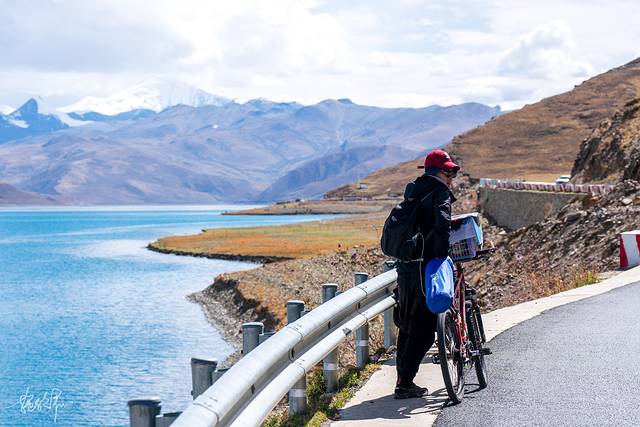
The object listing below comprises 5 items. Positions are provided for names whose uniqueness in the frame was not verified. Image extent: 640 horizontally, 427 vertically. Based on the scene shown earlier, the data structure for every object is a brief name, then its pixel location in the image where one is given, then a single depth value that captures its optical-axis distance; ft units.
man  25.82
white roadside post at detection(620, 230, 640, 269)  61.02
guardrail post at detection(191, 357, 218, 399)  18.83
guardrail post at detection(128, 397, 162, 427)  14.24
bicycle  25.32
